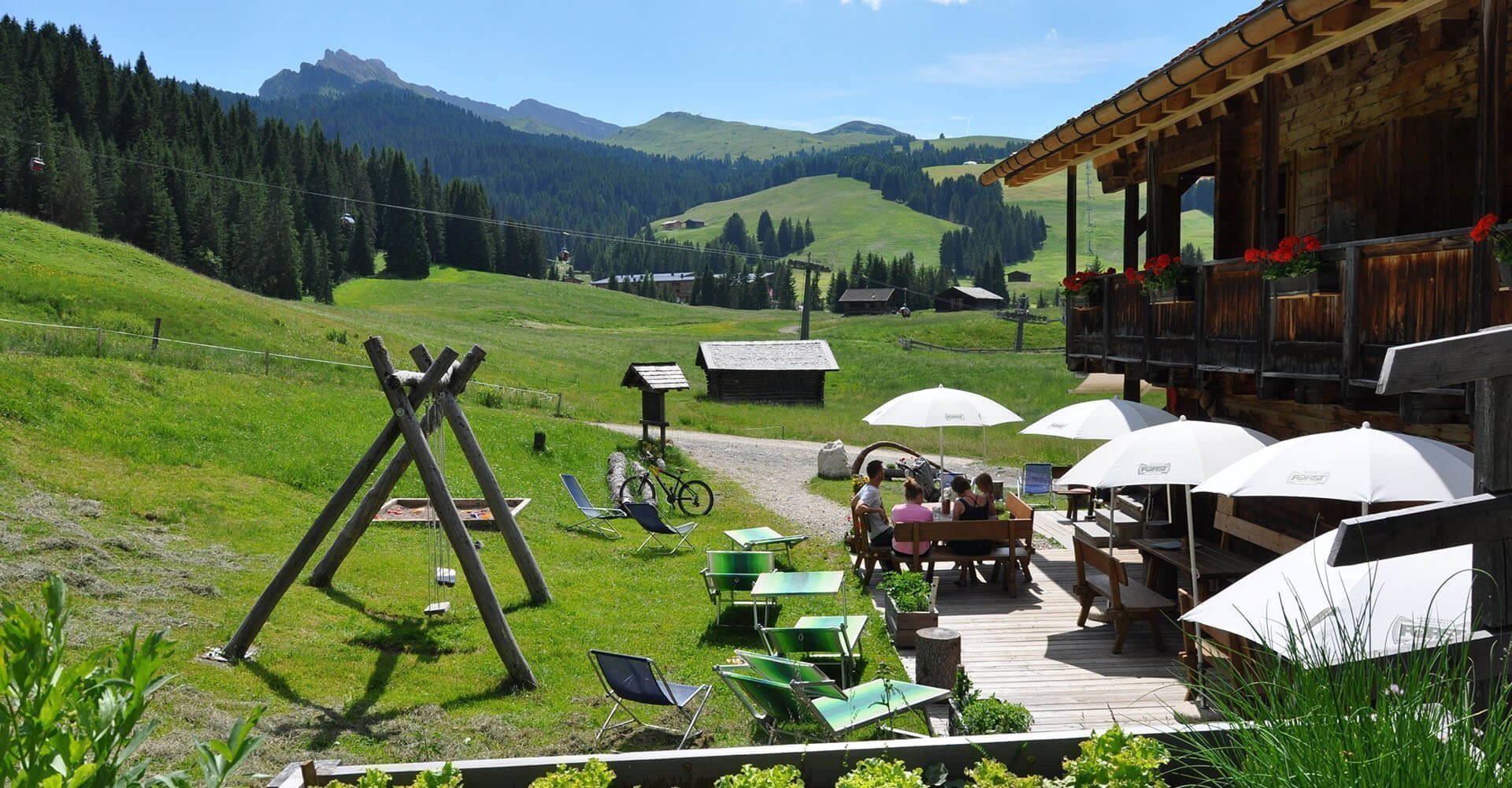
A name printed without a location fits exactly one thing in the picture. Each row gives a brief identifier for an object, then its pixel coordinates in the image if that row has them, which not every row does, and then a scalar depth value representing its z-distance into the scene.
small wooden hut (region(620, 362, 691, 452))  24.52
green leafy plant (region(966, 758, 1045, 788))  3.91
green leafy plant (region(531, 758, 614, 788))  3.96
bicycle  19.50
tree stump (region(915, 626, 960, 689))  8.33
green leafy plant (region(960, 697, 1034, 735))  6.70
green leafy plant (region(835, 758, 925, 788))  3.75
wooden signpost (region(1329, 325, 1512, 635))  2.85
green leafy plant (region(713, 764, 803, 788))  3.91
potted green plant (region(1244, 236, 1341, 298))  9.09
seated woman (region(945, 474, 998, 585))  12.16
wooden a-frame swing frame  9.30
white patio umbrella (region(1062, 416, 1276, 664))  8.88
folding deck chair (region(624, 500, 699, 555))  15.36
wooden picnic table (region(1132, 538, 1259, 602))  10.09
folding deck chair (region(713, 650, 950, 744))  7.07
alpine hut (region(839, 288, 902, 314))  134.25
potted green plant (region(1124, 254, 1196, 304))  11.83
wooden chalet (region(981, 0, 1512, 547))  7.88
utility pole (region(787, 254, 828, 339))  51.21
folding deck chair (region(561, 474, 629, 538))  16.36
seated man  12.73
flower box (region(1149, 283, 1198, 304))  11.95
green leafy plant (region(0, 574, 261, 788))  2.46
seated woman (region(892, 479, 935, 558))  12.94
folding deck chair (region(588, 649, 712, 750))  7.65
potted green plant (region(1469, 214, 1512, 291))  6.70
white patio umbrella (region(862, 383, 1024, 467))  15.74
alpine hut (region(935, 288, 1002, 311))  135.88
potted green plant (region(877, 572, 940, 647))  10.18
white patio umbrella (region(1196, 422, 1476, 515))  6.62
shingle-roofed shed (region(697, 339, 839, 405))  43.53
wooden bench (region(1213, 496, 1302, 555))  11.42
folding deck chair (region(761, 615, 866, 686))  8.87
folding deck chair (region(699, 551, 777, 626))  11.62
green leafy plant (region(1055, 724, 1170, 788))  3.75
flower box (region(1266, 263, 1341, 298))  9.10
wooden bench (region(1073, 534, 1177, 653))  9.72
